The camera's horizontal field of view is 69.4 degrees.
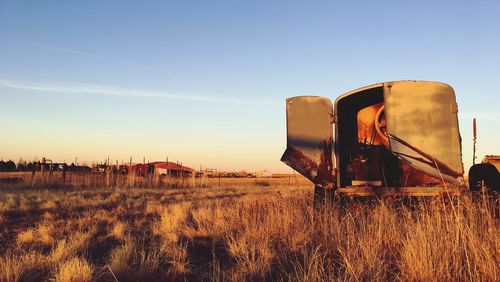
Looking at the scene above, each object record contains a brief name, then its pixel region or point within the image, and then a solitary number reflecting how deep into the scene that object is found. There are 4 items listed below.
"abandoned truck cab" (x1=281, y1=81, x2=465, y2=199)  5.76
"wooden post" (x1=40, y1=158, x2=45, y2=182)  23.83
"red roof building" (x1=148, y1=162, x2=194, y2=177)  52.28
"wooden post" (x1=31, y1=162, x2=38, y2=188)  22.77
